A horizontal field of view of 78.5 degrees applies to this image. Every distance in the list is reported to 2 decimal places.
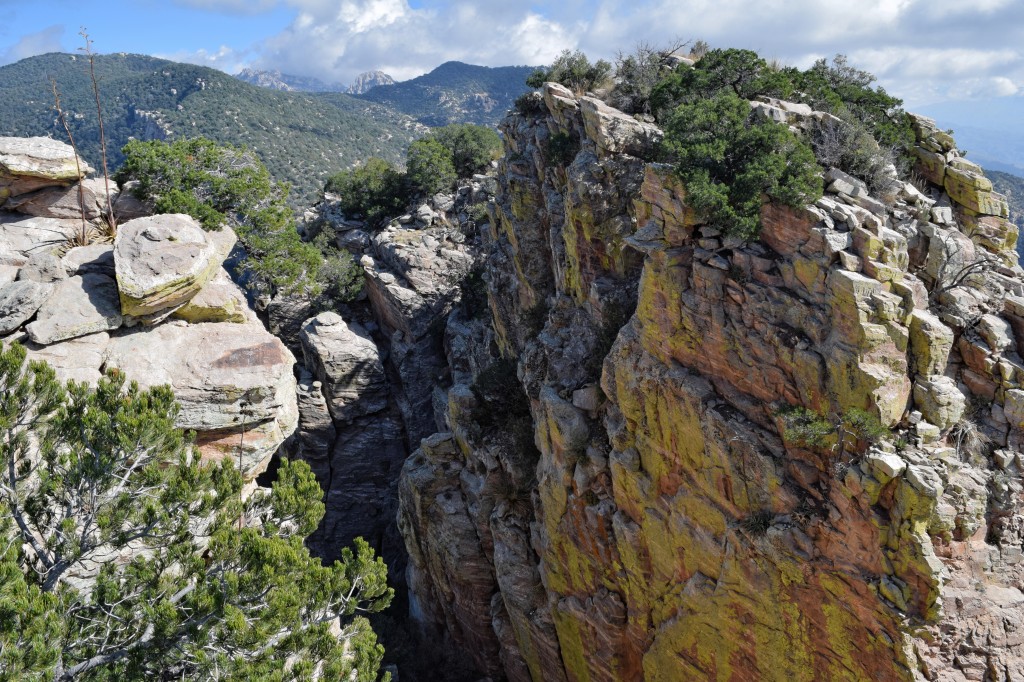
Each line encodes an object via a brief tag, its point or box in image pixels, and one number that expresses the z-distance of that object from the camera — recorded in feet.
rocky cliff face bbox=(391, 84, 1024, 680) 37.50
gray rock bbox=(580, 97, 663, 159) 62.49
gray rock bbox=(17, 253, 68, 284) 56.90
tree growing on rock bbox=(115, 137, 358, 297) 73.56
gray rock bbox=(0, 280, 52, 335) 51.62
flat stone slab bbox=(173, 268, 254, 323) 61.41
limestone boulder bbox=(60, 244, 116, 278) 58.59
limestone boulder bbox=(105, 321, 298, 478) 55.06
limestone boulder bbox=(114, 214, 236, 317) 55.62
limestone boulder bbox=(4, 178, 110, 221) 64.75
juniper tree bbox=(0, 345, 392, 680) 32.07
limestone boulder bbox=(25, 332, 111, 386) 51.70
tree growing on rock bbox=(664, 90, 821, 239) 44.96
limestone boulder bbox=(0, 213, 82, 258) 60.08
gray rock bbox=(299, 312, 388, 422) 97.96
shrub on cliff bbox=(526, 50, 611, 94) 77.15
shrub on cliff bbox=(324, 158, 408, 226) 122.31
